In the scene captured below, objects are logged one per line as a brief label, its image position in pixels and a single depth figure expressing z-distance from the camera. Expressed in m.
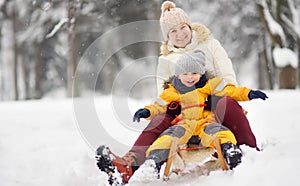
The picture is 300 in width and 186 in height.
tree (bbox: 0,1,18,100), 39.41
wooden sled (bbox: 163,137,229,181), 7.19
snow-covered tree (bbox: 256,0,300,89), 22.36
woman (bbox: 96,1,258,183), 6.89
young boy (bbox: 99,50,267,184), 6.98
